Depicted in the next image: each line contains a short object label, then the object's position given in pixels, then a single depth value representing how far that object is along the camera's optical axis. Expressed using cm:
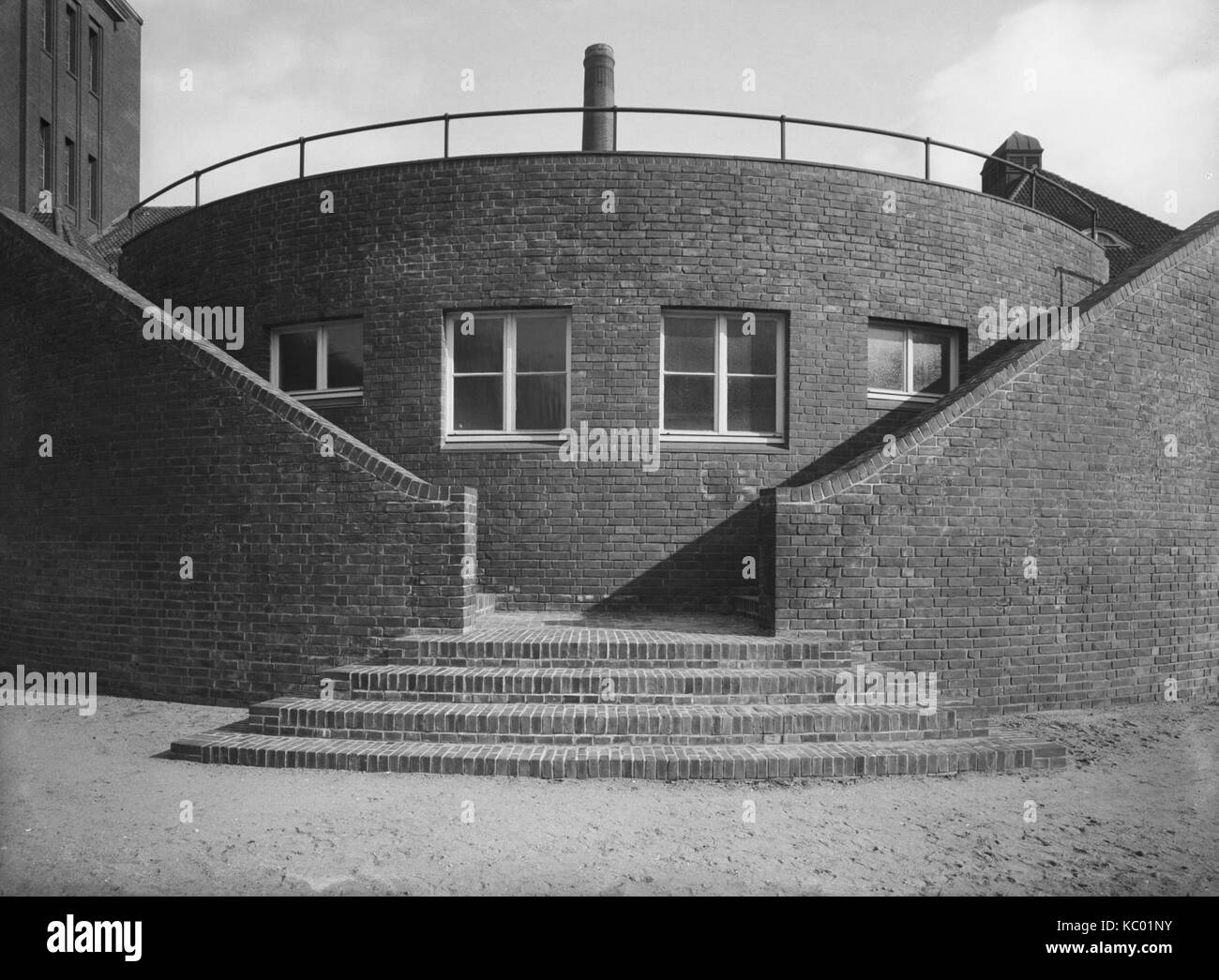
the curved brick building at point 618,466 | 645
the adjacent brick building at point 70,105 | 1922
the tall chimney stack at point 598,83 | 1140
